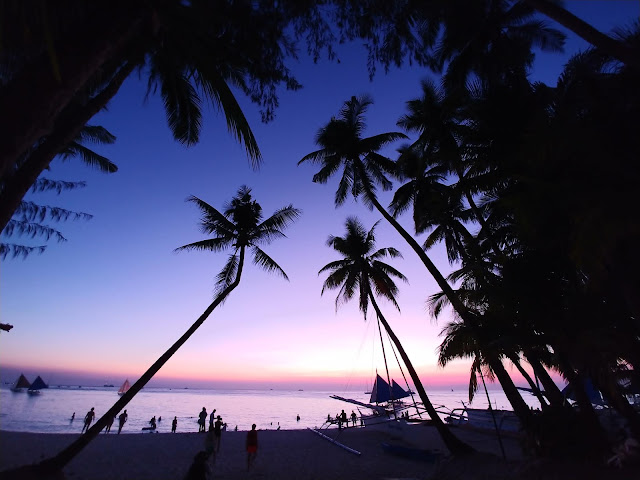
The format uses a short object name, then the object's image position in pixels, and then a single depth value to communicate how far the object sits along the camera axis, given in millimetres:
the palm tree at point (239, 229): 14836
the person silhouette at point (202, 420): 23203
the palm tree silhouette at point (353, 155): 17094
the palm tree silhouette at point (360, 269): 18312
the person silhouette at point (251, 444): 12207
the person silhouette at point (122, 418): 22145
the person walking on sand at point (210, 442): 11609
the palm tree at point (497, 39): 12383
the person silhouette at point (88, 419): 21055
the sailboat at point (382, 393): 35219
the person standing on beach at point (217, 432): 13741
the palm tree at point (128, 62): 2400
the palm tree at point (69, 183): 11227
